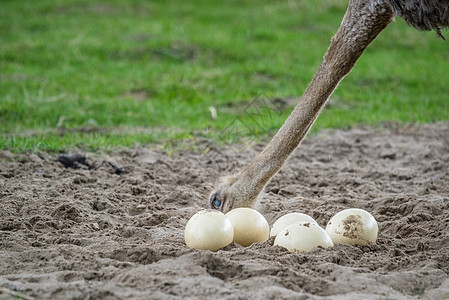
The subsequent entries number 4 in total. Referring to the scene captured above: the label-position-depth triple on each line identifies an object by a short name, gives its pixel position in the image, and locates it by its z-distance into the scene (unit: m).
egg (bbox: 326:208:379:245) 8.89
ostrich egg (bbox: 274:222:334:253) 8.45
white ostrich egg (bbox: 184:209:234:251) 8.57
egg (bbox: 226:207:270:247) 9.04
